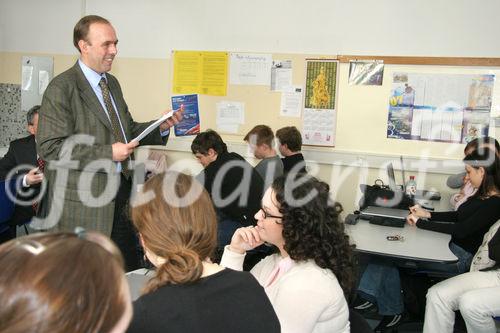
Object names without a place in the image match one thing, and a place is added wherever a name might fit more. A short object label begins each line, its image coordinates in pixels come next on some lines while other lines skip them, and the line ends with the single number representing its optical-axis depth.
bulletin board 4.11
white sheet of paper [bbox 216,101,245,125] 4.67
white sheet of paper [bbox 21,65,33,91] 5.23
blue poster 4.68
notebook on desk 3.11
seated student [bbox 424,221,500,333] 2.38
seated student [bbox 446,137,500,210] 3.27
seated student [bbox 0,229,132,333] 0.67
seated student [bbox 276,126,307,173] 4.06
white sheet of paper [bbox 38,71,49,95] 5.18
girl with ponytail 1.10
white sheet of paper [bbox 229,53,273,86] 4.55
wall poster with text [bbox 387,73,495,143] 4.09
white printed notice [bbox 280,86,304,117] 4.48
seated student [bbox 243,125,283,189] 3.88
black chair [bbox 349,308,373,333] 1.39
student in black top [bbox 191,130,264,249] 3.41
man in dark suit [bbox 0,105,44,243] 3.14
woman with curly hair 1.53
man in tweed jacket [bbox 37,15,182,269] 2.24
